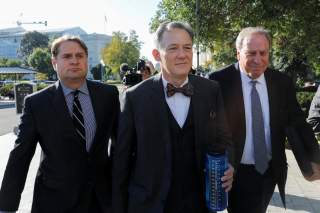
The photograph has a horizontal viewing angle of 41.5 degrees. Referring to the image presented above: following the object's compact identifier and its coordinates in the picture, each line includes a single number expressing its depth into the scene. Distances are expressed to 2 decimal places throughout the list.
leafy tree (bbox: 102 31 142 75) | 73.44
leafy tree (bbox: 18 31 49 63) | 118.31
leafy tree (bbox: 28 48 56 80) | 86.12
